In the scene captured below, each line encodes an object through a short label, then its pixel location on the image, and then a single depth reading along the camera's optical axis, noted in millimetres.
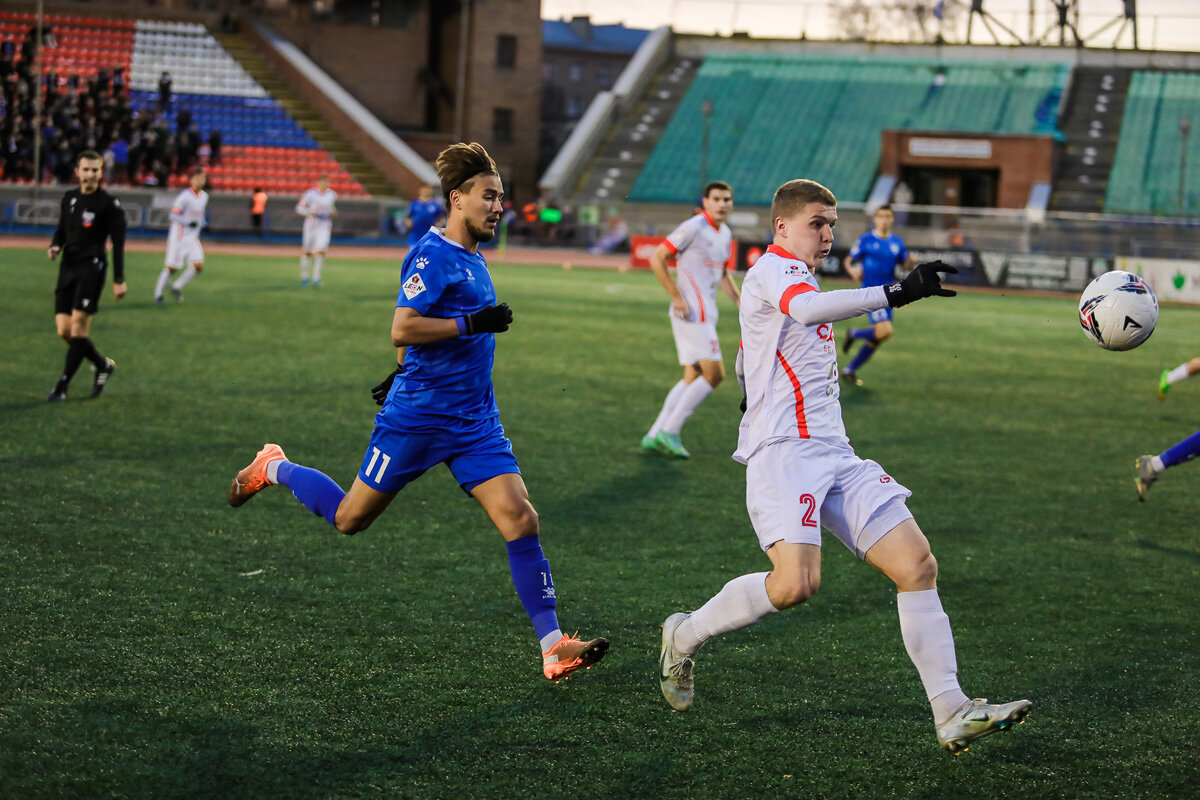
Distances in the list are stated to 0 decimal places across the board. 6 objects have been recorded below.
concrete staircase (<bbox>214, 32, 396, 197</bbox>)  47156
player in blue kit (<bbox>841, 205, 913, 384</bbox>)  16328
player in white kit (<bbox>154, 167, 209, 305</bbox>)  21062
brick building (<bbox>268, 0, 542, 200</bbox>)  54031
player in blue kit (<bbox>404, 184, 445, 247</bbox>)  25031
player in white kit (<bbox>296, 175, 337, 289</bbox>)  25000
